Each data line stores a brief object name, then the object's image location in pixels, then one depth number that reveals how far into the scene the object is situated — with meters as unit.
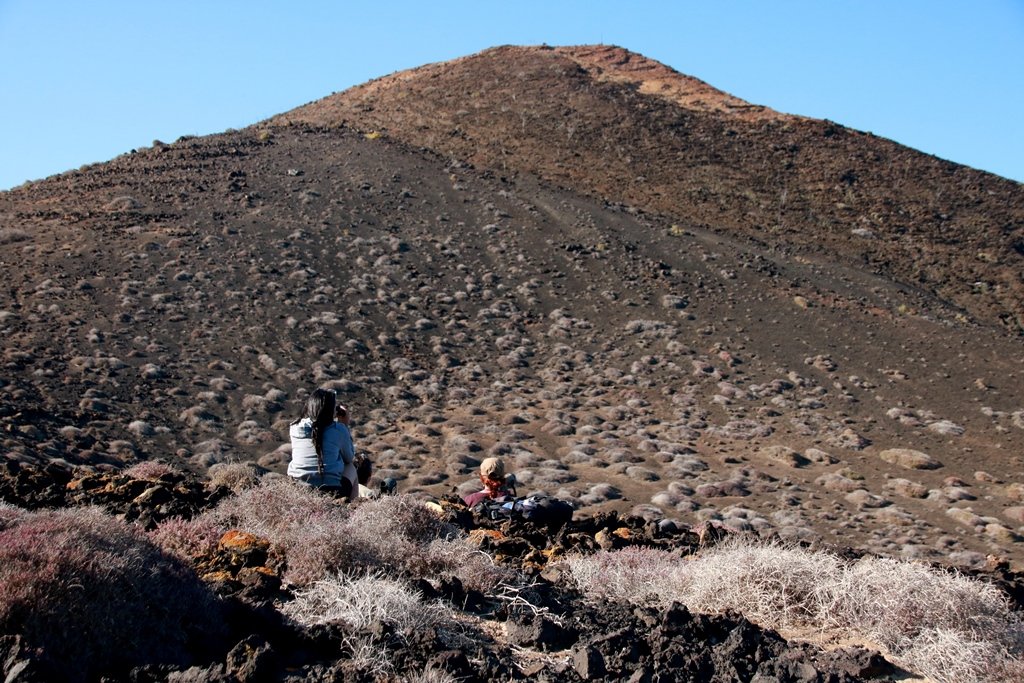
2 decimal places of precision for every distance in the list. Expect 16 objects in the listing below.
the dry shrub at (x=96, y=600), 3.71
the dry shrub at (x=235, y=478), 8.34
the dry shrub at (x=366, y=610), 4.26
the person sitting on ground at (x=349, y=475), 7.77
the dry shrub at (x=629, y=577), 5.79
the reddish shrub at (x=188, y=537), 5.54
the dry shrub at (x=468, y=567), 5.52
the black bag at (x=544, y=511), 8.23
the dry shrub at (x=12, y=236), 21.82
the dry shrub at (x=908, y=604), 5.06
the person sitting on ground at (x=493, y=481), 8.56
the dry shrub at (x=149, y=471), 9.33
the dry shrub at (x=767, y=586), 5.49
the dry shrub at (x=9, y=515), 4.95
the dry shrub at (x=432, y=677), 3.86
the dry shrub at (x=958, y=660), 4.59
